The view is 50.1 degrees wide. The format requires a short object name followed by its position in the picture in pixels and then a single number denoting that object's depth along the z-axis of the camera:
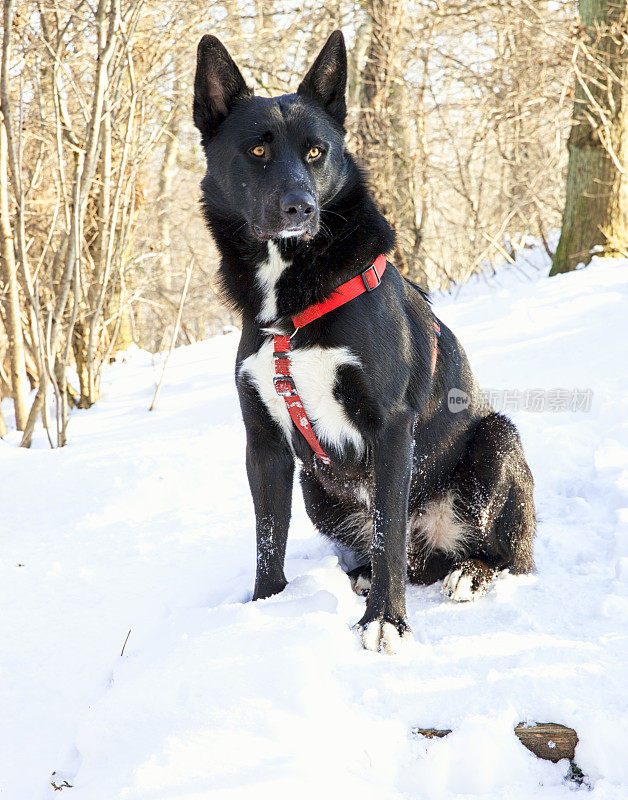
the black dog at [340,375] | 2.03
